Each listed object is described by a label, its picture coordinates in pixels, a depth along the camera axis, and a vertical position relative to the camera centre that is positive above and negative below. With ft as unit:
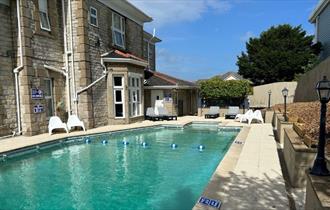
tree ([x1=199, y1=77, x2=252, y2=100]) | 71.00 +2.14
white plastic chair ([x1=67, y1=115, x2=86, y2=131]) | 42.65 -3.58
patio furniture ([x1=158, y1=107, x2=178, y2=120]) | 60.85 -3.67
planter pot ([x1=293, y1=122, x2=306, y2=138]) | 19.22 -2.68
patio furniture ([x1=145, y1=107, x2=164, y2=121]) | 60.23 -3.81
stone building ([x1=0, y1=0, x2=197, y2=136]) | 36.83 +5.94
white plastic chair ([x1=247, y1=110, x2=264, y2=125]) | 52.23 -4.15
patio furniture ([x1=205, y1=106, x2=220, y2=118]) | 66.80 -3.88
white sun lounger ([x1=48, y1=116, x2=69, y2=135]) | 39.71 -3.61
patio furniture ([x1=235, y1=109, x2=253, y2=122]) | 53.33 -4.24
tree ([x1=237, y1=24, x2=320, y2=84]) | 93.97 +14.83
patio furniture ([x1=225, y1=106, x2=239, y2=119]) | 64.17 -3.81
